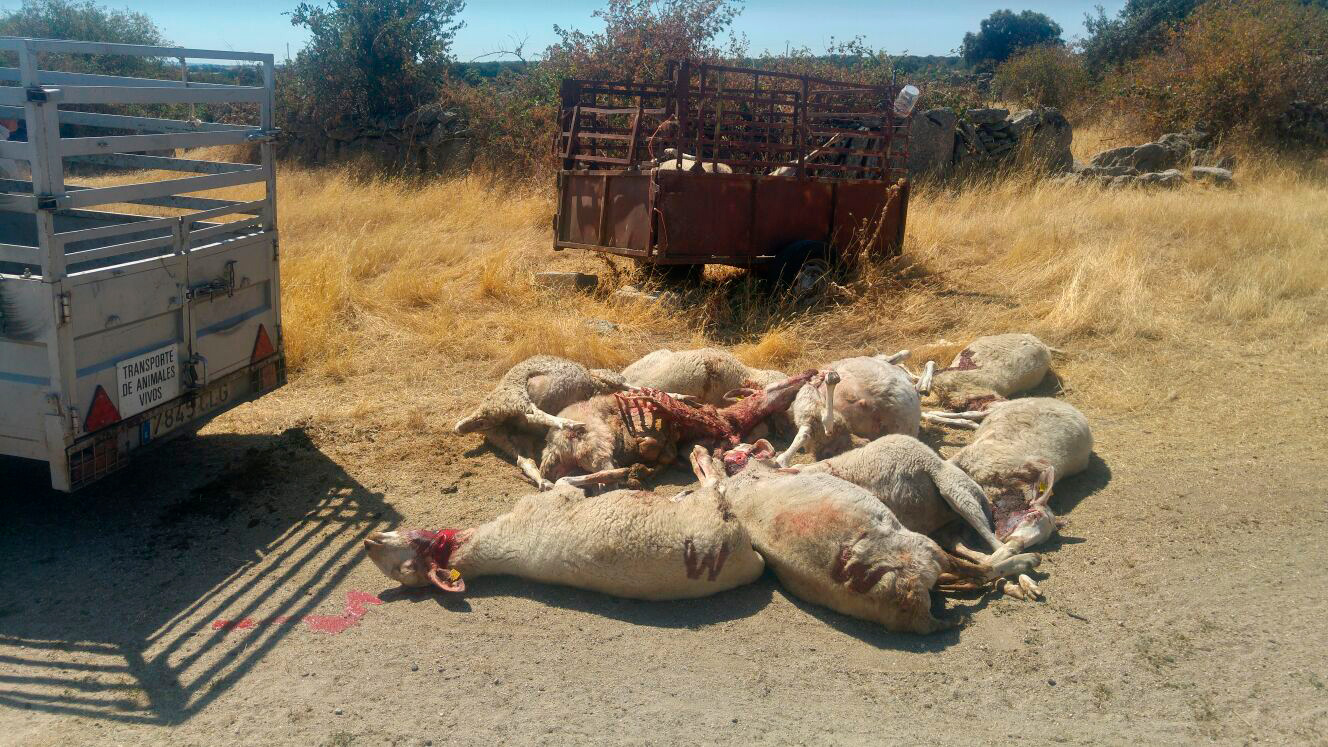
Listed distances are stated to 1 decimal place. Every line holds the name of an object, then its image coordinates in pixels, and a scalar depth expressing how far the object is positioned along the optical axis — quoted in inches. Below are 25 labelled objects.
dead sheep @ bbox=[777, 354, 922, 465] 240.2
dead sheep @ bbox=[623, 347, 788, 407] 271.0
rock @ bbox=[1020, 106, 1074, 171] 655.1
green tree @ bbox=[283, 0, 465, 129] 853.2
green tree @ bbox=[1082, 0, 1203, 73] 1256.2
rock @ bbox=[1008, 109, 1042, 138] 666.8
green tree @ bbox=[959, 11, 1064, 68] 2031.3
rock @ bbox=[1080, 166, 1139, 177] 630.5
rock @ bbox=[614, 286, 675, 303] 391.9
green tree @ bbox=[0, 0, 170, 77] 1295.5
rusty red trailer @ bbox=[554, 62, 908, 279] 378.6
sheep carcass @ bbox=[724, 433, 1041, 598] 198.8
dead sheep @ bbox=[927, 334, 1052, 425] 282.5
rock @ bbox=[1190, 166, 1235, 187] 600.4
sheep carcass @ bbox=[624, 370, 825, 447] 241.1
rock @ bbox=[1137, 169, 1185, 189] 596.4
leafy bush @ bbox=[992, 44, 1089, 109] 938.7
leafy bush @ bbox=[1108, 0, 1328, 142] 704.4
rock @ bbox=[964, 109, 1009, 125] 670.5
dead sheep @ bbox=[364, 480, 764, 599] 176.4
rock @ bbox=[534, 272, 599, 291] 422.3
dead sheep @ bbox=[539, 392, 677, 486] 229.3
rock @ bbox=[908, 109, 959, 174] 649.6
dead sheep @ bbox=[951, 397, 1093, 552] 204.2
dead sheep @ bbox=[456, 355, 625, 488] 246.1
